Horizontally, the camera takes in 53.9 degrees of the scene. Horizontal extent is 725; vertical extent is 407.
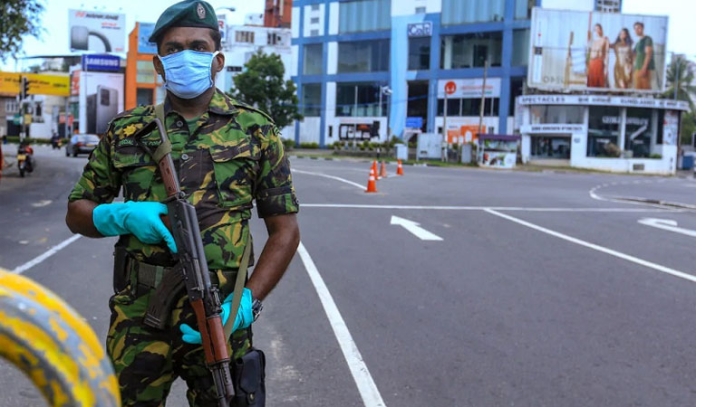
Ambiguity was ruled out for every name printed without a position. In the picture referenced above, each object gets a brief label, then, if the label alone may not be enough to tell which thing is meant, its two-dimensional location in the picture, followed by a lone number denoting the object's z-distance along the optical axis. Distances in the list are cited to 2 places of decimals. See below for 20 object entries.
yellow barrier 1.42
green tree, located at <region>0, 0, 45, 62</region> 17.52
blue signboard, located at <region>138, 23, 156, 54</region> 69.38
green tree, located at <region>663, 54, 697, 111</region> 66.00
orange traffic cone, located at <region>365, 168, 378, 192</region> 18.11
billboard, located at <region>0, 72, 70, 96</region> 67.12
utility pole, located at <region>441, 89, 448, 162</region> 46.00
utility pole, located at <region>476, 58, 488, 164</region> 41.66
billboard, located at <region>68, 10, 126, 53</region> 71.69
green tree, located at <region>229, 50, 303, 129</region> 51.75
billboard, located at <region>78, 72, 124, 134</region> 76.62
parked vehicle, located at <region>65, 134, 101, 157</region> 36.25
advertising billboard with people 46.69
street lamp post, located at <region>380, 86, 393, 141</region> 52.73
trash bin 54.31
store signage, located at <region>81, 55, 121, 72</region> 74.50
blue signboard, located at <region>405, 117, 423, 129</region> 55.30
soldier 2.29
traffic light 28.05
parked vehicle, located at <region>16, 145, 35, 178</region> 21.05
